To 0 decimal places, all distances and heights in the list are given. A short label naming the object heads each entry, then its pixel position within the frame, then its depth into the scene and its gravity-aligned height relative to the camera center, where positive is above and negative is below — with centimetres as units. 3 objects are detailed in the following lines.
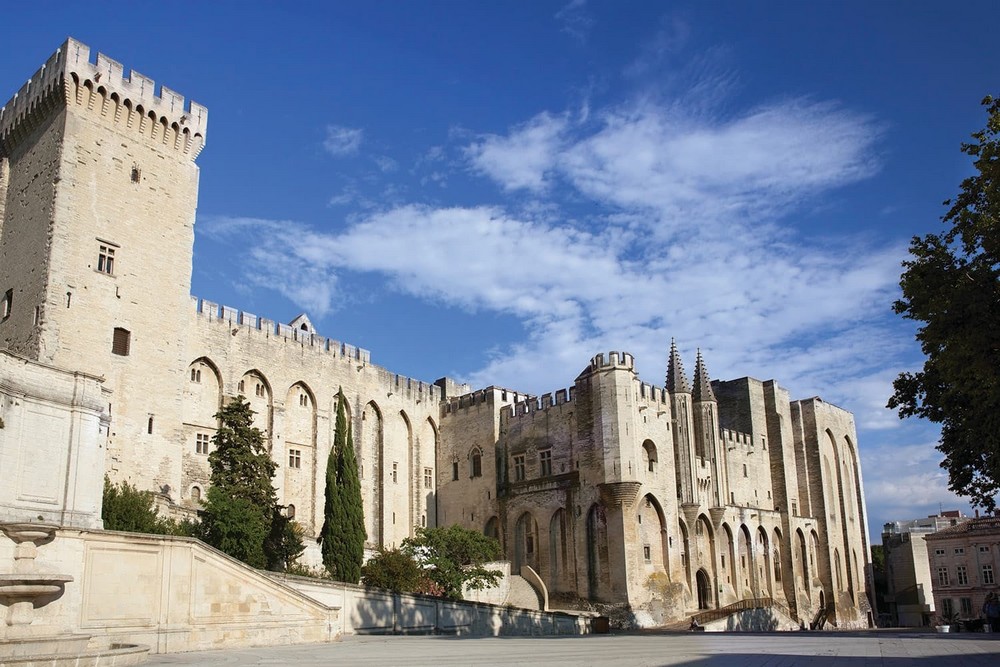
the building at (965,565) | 5112 -27
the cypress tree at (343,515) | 2641 +170
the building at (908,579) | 6025 -119
